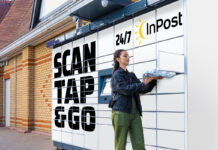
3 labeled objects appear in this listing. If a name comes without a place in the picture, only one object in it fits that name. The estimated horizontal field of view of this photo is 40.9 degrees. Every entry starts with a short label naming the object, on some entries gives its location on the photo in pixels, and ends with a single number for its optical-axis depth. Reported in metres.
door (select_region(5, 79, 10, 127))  14.60
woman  3.64
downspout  13.08
